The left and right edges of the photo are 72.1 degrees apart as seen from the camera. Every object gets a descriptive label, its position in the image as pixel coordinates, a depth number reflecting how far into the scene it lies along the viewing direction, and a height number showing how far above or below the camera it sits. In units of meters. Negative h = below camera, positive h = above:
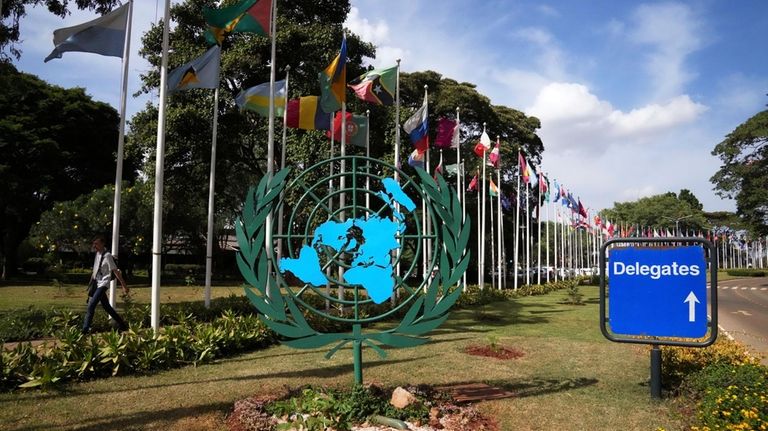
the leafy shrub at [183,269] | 38.31 -1.37
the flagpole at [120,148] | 10.30 +2.03
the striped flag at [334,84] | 12.18 +3.96
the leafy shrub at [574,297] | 21.50 -1.79
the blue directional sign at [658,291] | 6.10 -0.44
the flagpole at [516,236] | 27.02 +0.96
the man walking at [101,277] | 8.86 -0.44
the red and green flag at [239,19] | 10.55 +4.69
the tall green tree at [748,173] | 36.25 +5.78
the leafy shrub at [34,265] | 37.88 -1.09
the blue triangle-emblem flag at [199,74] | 11.00 +3.74
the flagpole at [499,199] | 23.30 +2.06
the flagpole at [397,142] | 15.06 +3.39
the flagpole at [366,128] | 15.88 +3.75
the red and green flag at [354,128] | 15.07 +3.63
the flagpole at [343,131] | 13.12 +3.05
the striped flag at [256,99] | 12.78 +3.71
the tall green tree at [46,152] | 26.27 +5.17
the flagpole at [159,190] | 9.03 +1.08
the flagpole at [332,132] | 14.88 +3.41
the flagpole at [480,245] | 23.14 +0.35
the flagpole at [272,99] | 11.52 +3.44
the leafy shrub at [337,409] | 5.40 -1.70
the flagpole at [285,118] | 12.62 +3.61
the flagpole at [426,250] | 20.22 +0.12
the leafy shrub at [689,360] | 7.21 -1.49
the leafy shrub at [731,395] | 4.90 -1.46
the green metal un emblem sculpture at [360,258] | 6.18 -0.06
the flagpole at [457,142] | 19.03 +4.06
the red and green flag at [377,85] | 13.38 +4.30
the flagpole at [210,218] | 12.75 +0.84
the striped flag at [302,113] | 14.38 +3.80
